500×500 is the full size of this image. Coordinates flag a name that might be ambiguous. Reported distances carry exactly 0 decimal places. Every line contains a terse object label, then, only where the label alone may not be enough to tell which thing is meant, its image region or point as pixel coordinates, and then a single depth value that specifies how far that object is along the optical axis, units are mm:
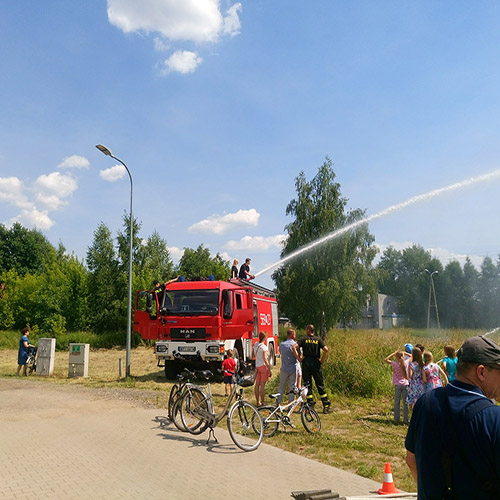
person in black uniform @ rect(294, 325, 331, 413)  10484
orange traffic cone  5555
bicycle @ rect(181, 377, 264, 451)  7668
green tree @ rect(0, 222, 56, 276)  56000
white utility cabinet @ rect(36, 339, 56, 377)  16953
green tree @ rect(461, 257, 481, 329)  73562
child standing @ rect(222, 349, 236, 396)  10853
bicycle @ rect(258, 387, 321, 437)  8300
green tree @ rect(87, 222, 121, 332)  33969
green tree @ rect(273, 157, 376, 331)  39562
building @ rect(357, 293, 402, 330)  87606
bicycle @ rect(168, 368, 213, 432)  8641
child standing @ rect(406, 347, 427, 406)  9141
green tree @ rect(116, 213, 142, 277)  34844
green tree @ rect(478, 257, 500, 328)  70312
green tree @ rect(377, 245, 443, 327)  83812
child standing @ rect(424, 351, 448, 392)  8877
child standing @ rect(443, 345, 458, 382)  9117
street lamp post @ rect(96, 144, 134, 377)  15641
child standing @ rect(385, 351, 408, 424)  9734
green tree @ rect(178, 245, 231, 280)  64312
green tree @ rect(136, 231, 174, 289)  34619
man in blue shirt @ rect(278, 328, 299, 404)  9875
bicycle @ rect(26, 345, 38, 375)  17516
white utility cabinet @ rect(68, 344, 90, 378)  16406
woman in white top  10352
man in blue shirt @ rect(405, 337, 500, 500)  1996
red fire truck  13867
